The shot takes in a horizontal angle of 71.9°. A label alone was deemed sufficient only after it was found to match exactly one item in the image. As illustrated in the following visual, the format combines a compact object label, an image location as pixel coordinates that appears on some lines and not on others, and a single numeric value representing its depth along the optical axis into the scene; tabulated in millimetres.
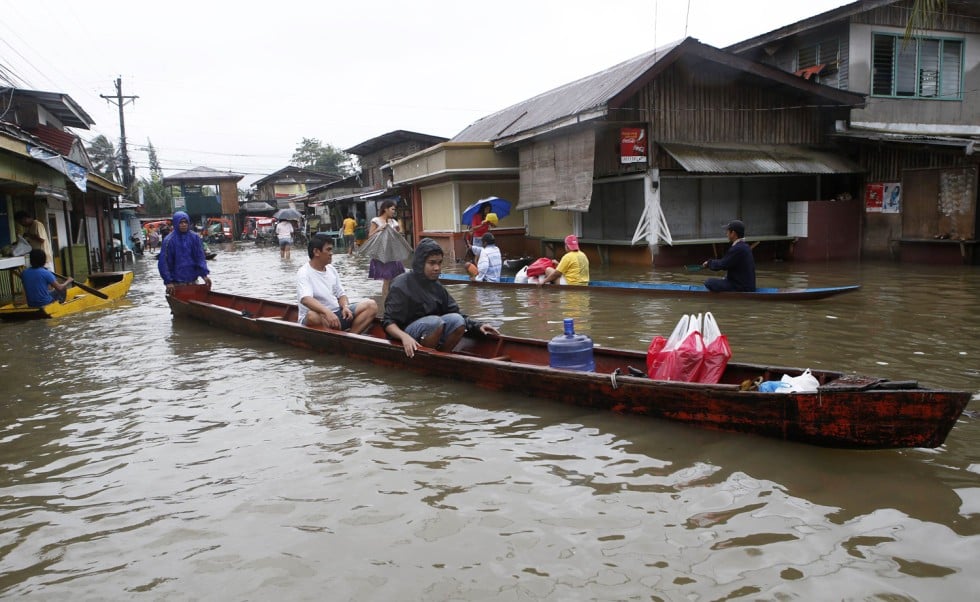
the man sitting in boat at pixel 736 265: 9484
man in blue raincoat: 10656
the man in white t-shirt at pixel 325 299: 7489
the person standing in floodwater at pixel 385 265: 11375
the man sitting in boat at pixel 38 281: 11352
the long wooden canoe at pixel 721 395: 4023
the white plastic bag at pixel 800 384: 4483
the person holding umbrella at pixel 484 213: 16797
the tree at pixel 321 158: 66750
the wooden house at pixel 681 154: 15484
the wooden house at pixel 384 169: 28047
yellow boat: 11164
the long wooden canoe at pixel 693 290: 9789
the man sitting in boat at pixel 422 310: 6371
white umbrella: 30312
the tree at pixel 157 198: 55000
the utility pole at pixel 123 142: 33375
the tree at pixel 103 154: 63762
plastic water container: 5797
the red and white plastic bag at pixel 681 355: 5199
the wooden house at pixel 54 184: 11664
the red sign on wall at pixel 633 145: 15469
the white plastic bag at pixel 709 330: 5270
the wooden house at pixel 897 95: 15711
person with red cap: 11992
